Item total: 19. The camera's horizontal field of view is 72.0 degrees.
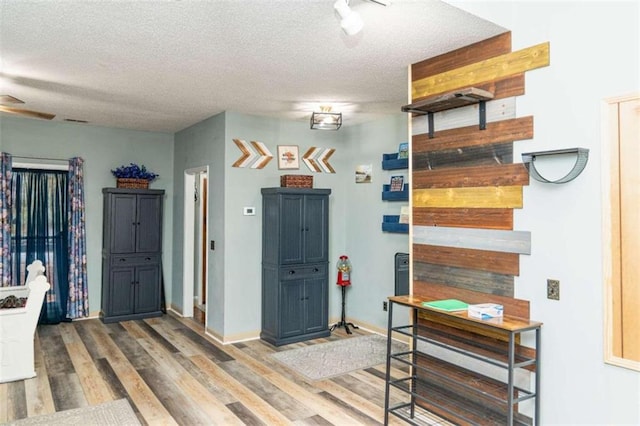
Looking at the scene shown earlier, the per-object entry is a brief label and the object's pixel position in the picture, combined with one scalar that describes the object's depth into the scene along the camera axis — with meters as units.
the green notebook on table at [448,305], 2.73
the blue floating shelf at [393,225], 4.97
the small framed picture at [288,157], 5.38
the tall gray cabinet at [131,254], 5.87
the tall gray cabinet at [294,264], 4.96
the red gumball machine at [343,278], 5.65
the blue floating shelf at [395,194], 4.98
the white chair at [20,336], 3.82
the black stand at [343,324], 5.55
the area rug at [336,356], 4.12
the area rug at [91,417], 3.06
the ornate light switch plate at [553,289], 2.48
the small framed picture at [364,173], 5.57
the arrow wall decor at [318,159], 5.61
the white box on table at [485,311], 2.54
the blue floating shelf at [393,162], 5.01
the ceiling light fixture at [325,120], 4.38
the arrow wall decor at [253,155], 5.09
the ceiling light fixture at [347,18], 2.17
